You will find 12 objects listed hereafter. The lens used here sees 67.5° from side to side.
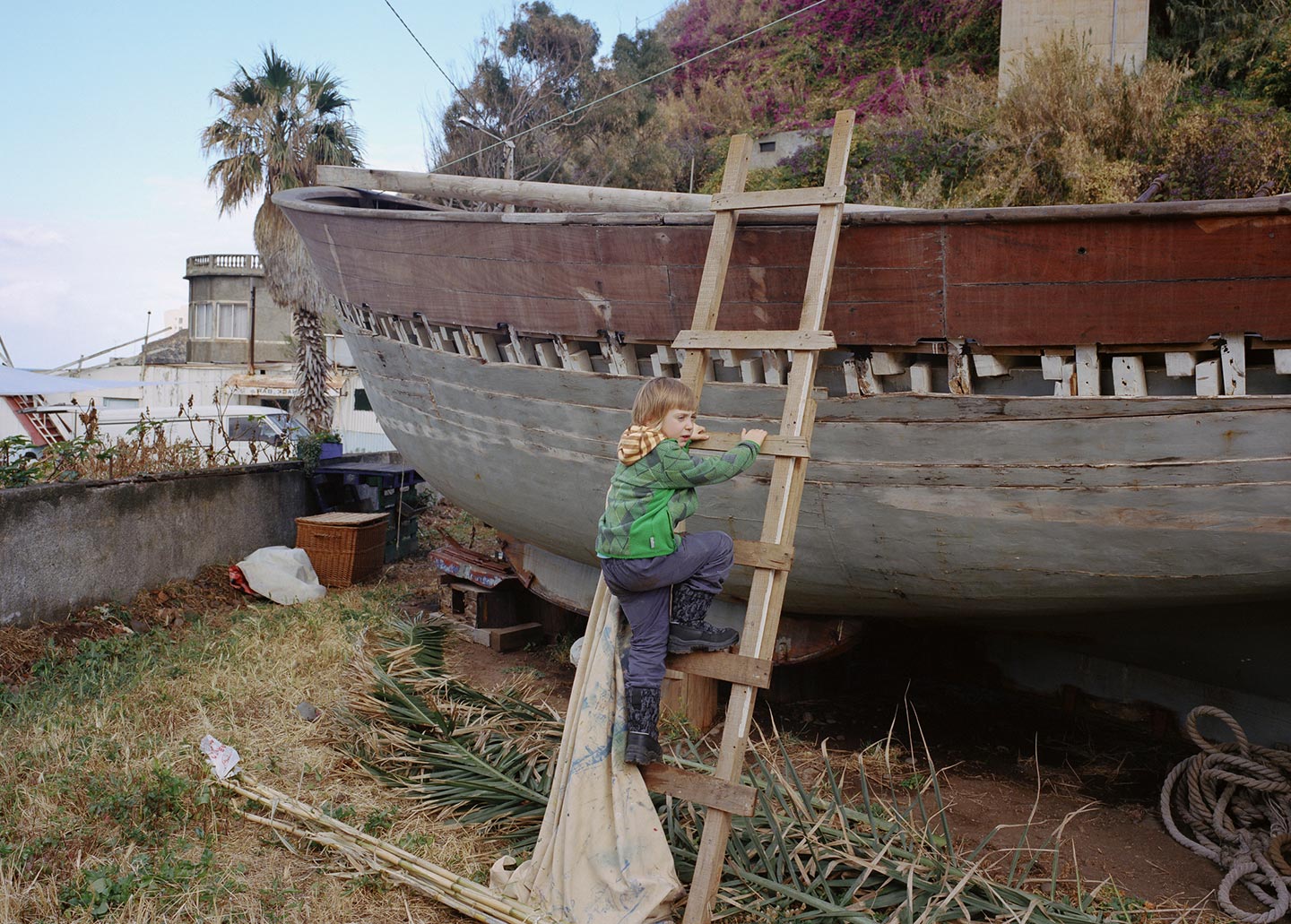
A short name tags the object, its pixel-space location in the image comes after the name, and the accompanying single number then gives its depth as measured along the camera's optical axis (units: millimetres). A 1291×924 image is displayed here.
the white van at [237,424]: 13744
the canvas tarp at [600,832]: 3014
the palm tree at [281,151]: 15312
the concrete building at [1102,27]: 12328
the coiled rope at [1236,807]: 3662
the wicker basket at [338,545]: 8430
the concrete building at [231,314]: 34688
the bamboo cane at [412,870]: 3119
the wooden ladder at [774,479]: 2951
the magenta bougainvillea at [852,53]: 16953
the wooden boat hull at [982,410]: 3500
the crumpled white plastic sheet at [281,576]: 7922
